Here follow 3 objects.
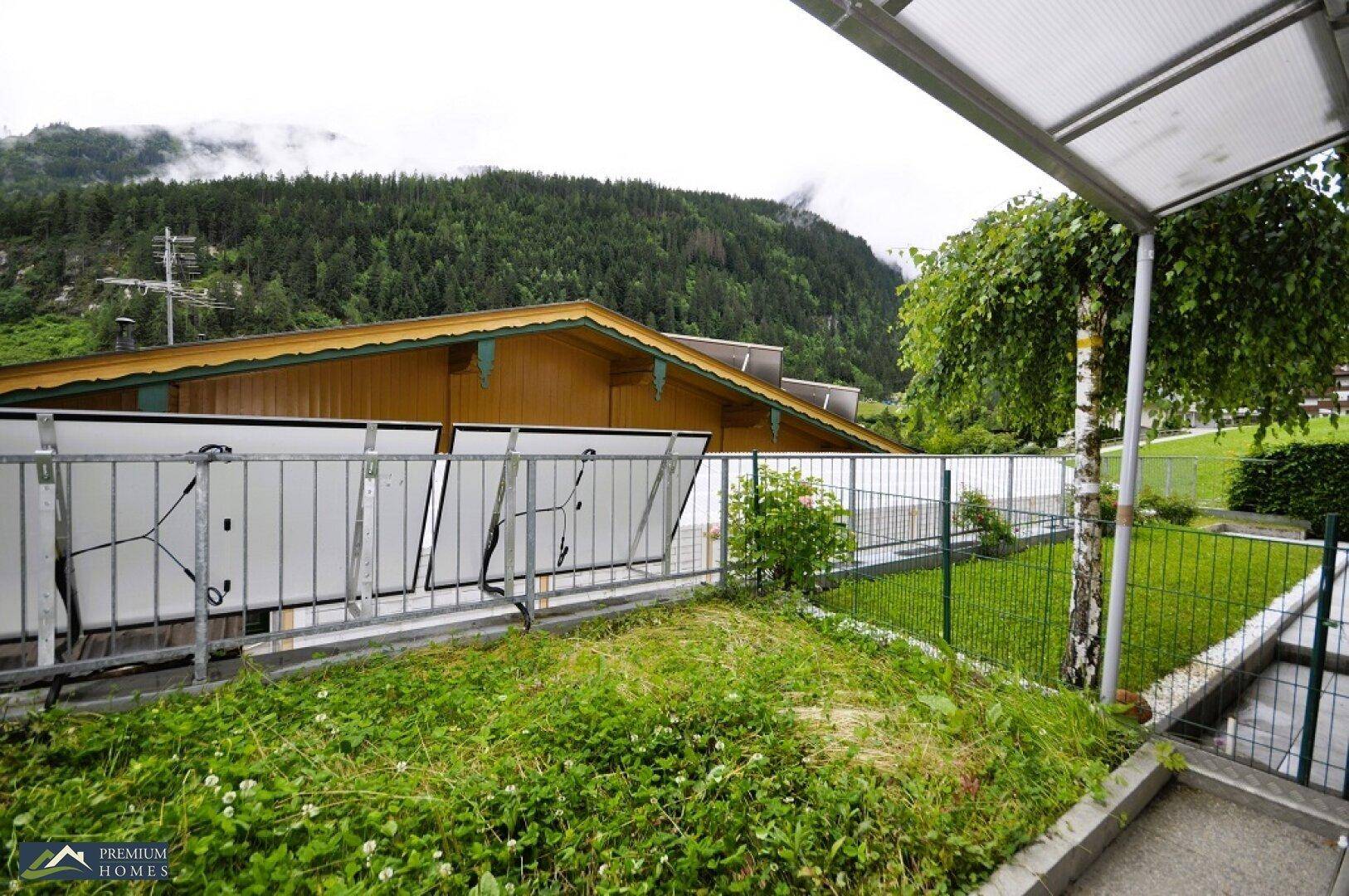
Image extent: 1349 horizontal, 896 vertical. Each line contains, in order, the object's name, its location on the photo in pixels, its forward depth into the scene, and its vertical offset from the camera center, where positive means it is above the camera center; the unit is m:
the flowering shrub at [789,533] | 5.78 -1.02
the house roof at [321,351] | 4.20 +0.55
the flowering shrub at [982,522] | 8.94 -1.36
